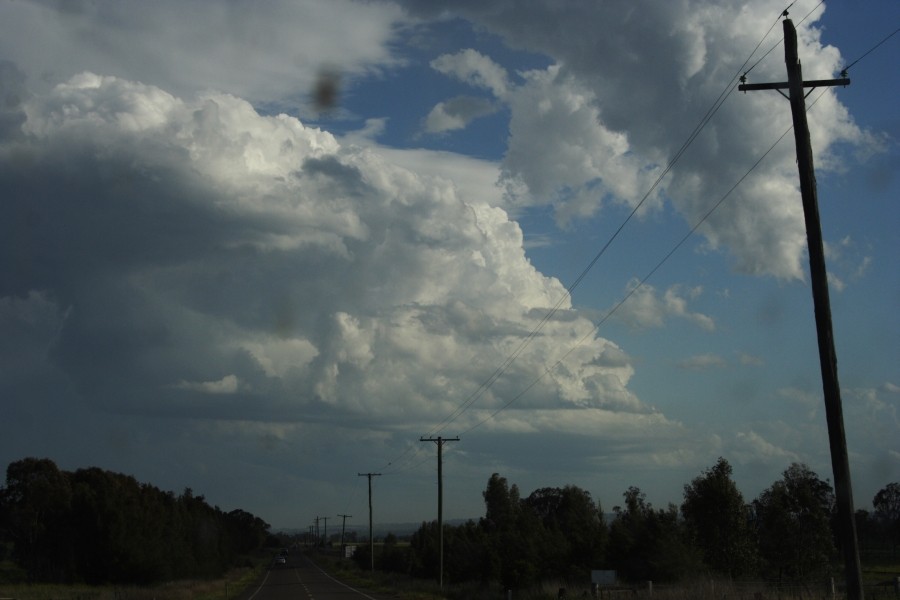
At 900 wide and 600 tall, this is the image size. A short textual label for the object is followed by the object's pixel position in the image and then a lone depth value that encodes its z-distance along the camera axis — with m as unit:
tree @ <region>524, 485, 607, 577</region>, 62.41
